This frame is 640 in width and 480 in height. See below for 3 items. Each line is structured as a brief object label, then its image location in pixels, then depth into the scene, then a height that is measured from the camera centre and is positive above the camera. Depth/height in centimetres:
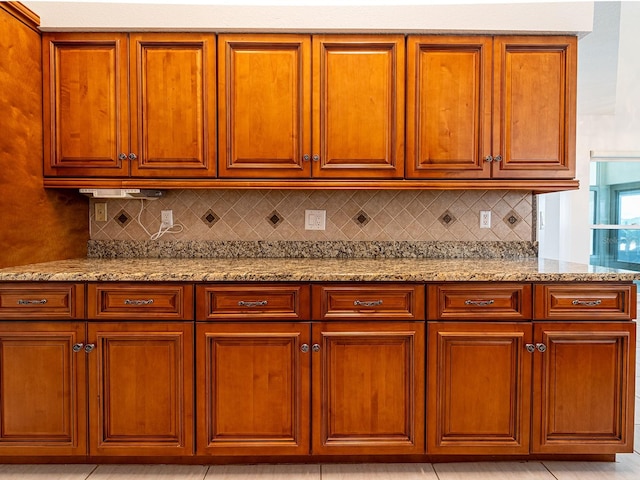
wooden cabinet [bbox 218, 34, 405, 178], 218 +63
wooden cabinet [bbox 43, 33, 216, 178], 218 +60
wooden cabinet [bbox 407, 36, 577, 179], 219 +64
